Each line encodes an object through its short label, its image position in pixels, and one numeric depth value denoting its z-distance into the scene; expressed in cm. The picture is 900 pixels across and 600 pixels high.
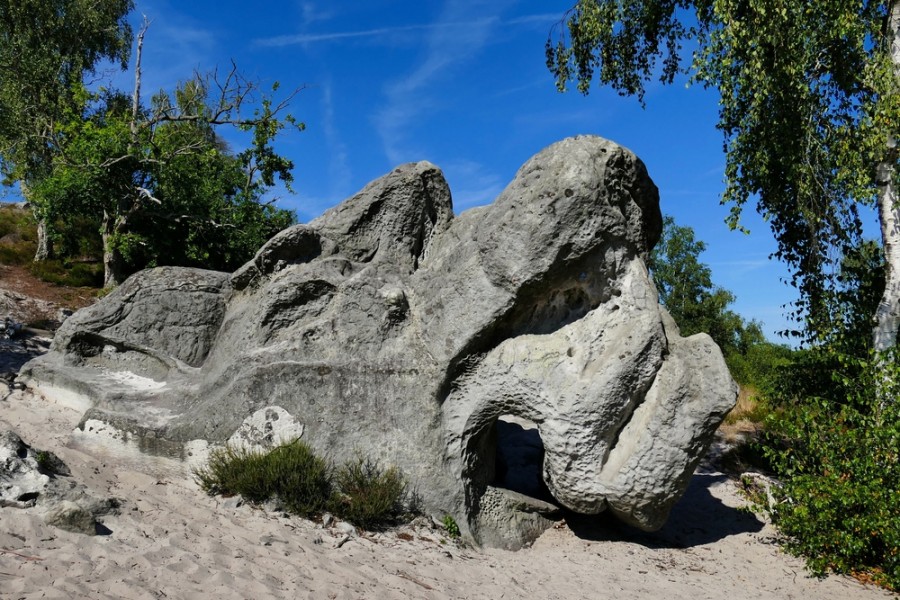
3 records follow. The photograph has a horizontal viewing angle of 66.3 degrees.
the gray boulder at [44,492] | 522
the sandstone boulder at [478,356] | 690
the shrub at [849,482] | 711
